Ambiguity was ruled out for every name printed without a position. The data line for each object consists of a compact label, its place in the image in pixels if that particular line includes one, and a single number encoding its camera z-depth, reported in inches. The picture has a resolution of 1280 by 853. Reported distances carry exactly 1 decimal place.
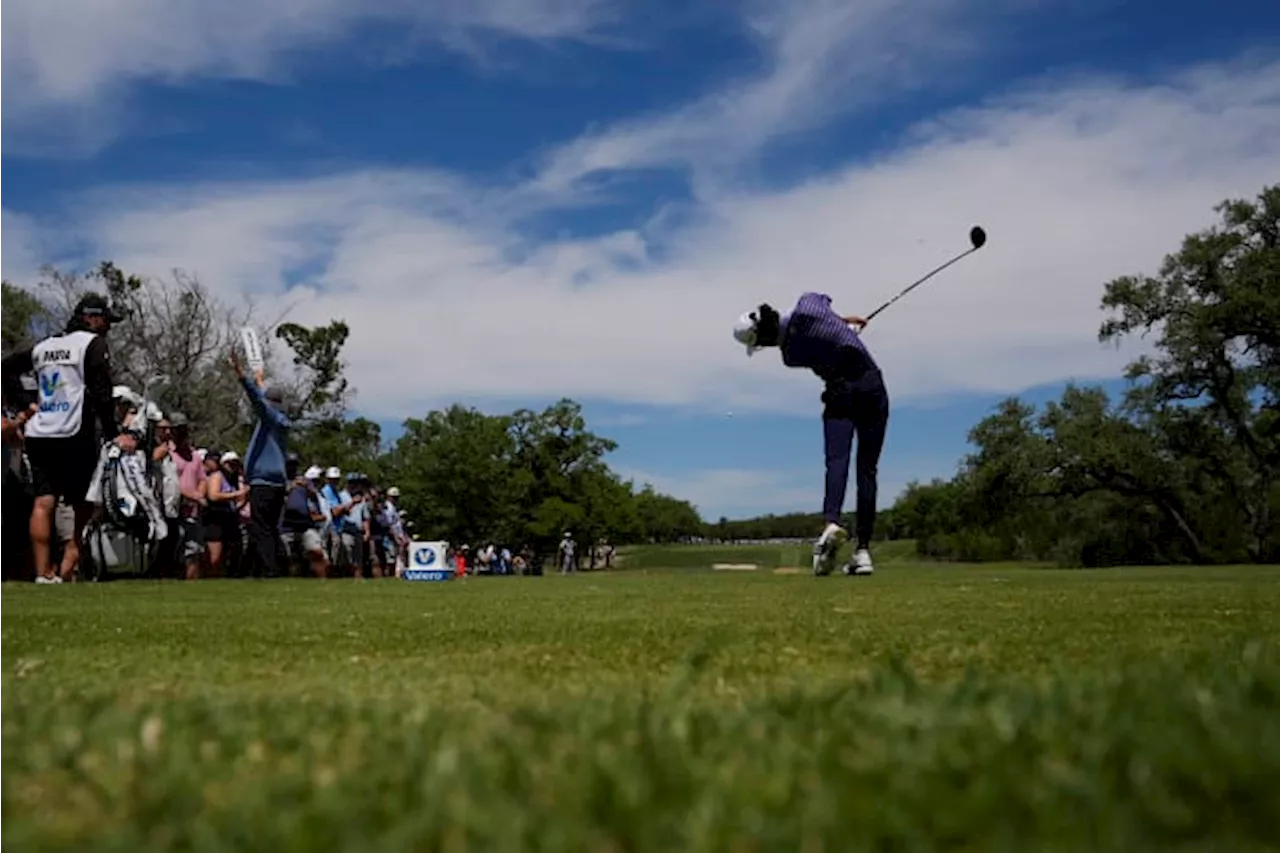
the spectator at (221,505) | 565.9
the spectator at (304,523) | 649.6
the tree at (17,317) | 1841.8
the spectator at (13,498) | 420.8
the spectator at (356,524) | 792.9
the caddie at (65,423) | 387.9
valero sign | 722.2
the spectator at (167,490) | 552.4
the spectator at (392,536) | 940.0
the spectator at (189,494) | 570.6
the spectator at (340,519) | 756.6
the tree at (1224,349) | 1795.0
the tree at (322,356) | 2128.4
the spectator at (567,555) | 2625.5
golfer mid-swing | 422.3
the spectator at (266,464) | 540.4
